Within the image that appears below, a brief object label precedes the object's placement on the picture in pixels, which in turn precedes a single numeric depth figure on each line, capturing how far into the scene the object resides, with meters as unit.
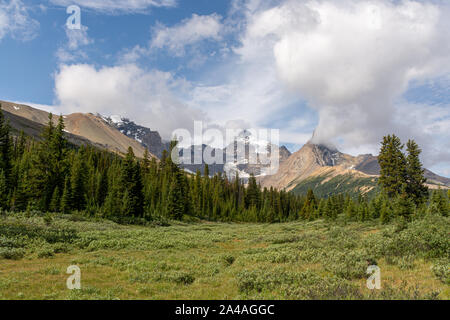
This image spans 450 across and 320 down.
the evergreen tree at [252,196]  111.25
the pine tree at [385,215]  40.75
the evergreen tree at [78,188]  48.47
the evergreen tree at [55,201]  43.31
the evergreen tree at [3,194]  38.25
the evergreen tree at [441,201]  50.97
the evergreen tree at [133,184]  49.38
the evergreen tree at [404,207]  35.62
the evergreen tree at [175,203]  60.59
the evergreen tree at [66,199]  44.53
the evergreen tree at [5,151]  48.22
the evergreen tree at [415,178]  46.97
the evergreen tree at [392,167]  47.00
